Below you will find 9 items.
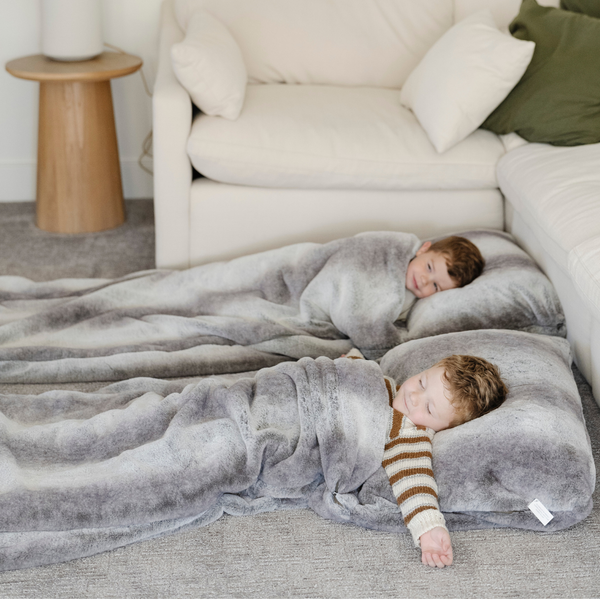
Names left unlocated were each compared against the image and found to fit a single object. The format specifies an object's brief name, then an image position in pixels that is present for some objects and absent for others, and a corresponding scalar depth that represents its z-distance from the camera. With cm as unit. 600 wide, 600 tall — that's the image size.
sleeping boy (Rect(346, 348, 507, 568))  128
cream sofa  201
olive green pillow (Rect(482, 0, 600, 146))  204
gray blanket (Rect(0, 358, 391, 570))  124
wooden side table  241
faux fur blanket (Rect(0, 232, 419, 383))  174
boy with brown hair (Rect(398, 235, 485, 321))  183
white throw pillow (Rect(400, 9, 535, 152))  208
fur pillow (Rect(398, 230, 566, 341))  176
